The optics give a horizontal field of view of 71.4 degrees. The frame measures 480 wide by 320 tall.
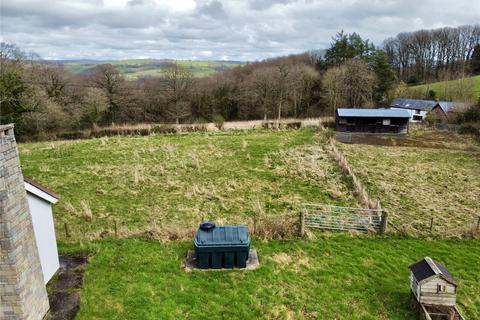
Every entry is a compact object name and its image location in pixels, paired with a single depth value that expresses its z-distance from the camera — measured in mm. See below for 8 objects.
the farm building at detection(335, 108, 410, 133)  30156
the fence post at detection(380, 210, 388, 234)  11250
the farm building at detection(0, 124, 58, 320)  6070
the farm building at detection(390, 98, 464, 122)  37125
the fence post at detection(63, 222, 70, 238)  10833
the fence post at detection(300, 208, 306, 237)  10961
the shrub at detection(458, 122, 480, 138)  28956
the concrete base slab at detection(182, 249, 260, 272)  9367
